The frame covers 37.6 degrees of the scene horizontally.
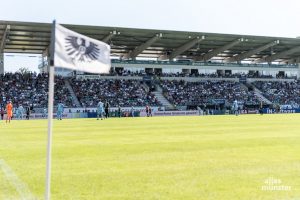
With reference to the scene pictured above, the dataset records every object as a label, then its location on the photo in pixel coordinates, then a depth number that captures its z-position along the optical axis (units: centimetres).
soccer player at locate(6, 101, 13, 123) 3667
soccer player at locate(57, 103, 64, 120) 4224
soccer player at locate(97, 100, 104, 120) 4116
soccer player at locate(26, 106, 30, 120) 4706
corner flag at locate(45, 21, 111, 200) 635
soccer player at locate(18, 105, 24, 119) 4653
